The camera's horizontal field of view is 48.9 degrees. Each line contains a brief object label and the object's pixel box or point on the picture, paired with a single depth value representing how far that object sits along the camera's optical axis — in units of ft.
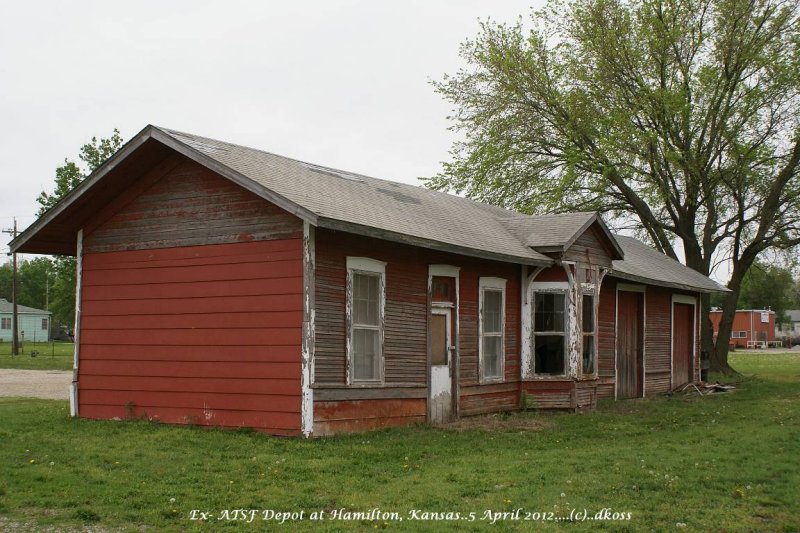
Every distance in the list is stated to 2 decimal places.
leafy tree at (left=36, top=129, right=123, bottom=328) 131.23
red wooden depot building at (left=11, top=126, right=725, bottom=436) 43.19
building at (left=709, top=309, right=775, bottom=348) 256.32
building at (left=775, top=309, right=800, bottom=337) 327.18
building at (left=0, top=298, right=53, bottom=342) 261.24
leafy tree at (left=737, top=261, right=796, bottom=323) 284.20
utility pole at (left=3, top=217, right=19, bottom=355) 163.84
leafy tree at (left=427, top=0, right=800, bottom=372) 100.42
